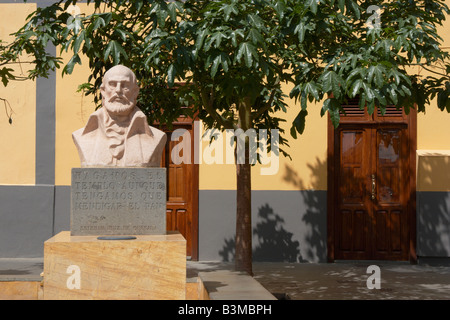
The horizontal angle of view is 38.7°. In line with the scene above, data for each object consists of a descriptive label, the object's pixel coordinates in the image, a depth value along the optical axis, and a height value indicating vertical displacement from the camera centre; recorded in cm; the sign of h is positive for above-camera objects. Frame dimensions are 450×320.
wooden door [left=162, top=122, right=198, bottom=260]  1124 -6
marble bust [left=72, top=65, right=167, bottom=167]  611 +47
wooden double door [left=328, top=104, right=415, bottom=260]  1127 -10
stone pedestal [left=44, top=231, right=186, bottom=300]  545 -75
